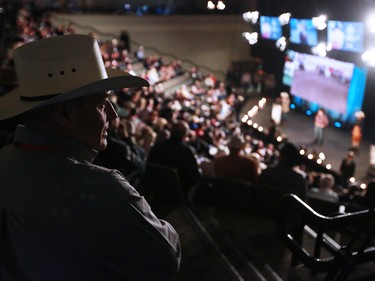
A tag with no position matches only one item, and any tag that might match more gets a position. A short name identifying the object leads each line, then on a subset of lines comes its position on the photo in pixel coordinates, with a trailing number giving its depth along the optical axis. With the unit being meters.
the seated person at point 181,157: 4.52
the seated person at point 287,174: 4.24
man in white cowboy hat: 1.13
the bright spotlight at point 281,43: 18.60
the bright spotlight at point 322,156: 11.72
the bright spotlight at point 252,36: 18.99
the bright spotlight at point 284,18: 18.45
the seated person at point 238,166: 4.64
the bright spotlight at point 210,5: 22.78
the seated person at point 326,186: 5.34
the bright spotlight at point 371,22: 12.44
